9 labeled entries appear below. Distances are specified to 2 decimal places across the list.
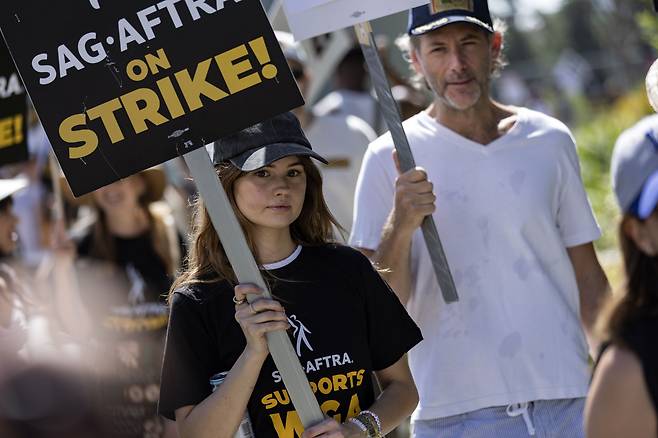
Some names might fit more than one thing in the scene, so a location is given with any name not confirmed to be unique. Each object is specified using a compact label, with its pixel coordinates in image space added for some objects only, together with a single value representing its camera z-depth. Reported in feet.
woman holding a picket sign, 22.61
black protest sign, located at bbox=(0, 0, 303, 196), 22.44
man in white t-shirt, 28.19
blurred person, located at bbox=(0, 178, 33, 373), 30.81
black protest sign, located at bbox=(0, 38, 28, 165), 31.12
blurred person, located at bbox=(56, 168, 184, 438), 38.45
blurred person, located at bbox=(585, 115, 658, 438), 17.94
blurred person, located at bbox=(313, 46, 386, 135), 53.52
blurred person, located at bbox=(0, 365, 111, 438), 29.17
